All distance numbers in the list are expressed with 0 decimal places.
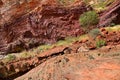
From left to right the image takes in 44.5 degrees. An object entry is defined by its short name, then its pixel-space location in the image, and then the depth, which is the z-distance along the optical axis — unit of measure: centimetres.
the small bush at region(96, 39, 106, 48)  930
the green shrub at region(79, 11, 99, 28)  1292
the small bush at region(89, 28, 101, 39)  1064
